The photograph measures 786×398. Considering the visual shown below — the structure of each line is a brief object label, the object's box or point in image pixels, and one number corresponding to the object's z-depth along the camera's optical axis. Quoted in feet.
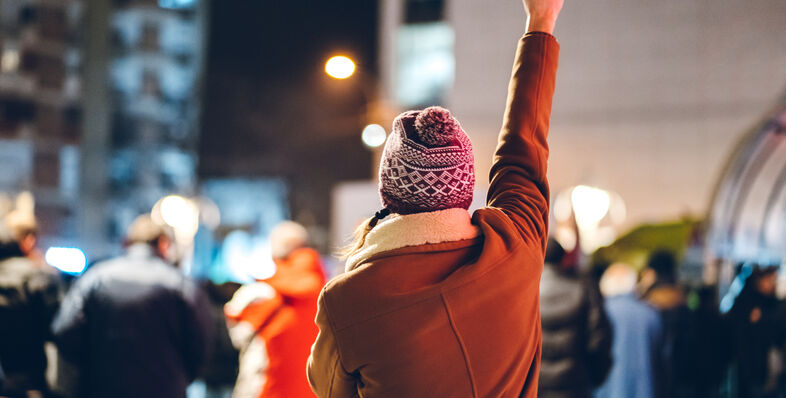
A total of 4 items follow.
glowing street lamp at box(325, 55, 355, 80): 25.86
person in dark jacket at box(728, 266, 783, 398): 20.36
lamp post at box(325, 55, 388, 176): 50.70
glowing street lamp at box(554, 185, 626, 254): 41.34
